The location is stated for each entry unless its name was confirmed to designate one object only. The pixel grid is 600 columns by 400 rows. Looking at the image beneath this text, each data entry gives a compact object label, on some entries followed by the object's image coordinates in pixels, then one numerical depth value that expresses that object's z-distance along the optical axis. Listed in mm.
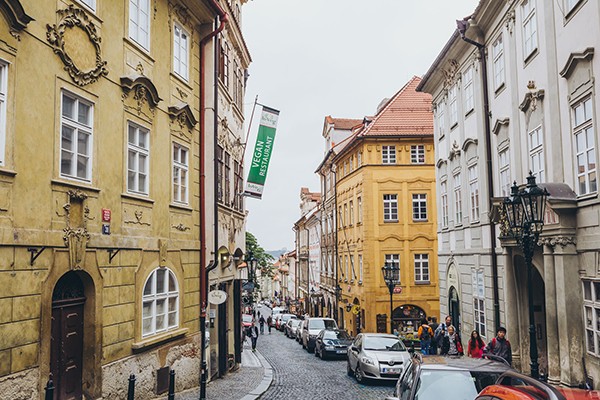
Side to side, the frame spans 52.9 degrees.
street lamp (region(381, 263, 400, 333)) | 24641
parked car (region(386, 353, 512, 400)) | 7770
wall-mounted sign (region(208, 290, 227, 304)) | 16000
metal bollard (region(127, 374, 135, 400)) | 11164
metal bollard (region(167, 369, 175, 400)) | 12234
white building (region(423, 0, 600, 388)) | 12648
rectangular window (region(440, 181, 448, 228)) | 25078
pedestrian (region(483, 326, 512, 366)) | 14195
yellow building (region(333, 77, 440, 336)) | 38656
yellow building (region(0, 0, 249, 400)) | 9070
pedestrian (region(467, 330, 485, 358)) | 15664
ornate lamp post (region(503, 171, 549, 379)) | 10922
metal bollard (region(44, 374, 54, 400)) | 8586
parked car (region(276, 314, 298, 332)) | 52972
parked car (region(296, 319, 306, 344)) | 35375
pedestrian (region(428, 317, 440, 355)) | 17950
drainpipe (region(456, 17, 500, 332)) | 18609
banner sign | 20047
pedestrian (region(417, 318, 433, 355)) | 19625
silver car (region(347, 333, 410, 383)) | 17016
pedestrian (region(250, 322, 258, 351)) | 31394
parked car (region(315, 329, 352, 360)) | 25938
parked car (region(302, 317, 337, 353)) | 30138
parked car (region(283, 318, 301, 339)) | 41484
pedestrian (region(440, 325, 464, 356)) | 17438
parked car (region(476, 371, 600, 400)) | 4672
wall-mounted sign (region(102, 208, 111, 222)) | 11496
